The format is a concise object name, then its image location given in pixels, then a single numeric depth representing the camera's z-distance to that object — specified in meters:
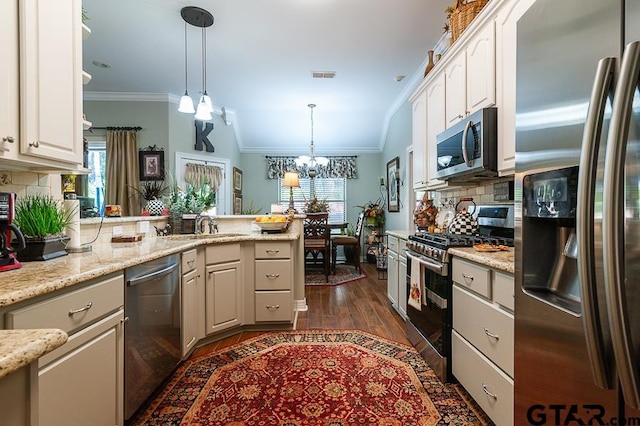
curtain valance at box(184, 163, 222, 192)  4.95
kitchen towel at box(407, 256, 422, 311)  2.23
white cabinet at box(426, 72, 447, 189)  2.67
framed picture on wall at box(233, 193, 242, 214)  6.02
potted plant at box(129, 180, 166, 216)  4.65
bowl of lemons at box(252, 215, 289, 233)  3.07
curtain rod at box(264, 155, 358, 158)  7.01
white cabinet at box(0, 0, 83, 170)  1.23
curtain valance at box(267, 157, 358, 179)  6.96
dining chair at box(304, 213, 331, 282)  4.80
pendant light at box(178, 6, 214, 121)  2.69
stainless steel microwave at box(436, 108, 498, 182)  1.95
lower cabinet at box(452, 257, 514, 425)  1.38
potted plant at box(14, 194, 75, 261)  1.46
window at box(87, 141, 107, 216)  4.66
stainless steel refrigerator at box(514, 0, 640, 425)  0.65
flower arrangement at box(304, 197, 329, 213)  6.16
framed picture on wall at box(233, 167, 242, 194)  6.04
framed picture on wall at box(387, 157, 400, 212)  5.29
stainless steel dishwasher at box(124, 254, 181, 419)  1.51
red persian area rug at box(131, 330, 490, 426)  1.64
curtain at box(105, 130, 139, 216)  4.60
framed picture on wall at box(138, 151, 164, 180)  4.70
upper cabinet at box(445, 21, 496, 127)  1.97
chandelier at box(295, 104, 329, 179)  5.99
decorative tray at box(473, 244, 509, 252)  1.72
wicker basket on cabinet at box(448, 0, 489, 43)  2.24
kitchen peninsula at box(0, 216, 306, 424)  0.92
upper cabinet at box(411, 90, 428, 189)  3.08
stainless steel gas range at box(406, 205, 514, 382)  1.92
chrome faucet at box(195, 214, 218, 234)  2.95
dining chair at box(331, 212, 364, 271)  5.29
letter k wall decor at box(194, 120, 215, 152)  5.12
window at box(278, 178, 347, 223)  7.01
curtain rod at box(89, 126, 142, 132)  4.68
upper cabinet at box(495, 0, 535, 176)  1.75
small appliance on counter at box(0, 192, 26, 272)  1.25
